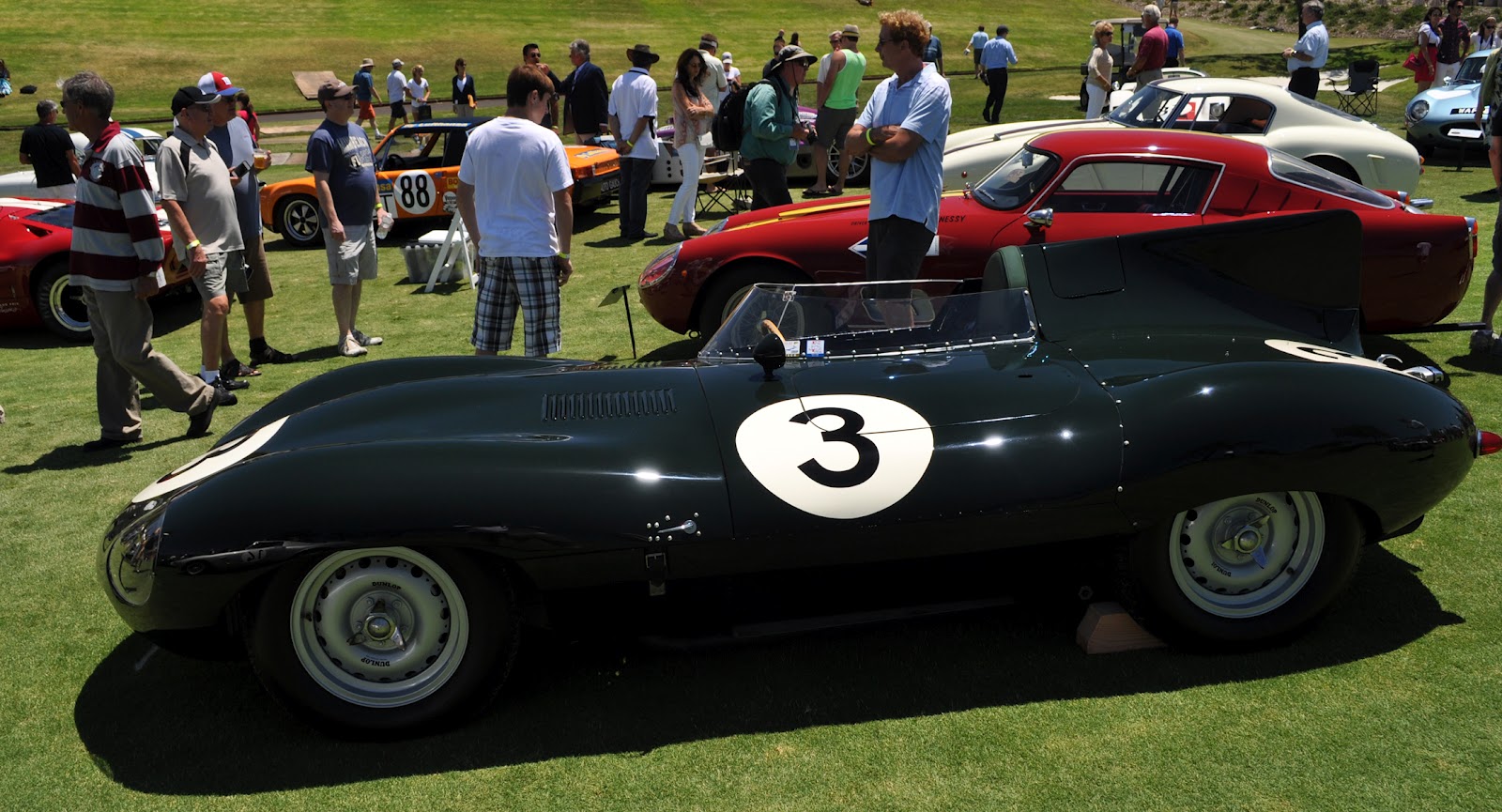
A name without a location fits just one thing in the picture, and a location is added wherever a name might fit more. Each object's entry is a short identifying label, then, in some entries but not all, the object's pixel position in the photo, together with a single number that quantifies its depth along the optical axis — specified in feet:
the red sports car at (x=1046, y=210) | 22.95
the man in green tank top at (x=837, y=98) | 39.34
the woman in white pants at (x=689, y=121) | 36.50
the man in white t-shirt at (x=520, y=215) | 18.49
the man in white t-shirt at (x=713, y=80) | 40.47
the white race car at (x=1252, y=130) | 33.37
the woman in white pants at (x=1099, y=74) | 51.19
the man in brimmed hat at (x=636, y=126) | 36.88
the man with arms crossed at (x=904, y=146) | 18.85
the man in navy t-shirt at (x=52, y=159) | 34.81
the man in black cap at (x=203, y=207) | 21.83
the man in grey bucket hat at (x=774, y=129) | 33.12
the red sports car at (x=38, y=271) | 29.78
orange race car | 39.91
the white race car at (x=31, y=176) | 36.27
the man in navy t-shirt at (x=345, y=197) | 25.54
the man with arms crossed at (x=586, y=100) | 45.65
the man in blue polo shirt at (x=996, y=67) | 65.82
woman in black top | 69.36
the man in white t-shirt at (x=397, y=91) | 76.38
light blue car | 46.34
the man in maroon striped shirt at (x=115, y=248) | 19.29
